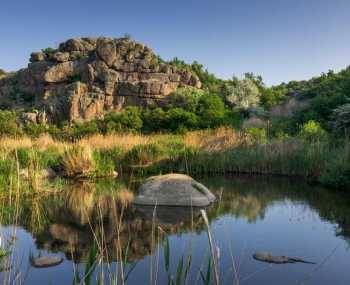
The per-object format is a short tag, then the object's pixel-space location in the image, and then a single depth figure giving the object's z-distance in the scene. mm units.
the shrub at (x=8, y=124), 25641
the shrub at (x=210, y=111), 26547
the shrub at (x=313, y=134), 12823
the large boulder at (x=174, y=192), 7457
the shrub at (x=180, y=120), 26047
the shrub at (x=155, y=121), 27953
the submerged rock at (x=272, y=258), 4557
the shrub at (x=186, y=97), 30709
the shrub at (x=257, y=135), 12789
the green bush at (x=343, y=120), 11840
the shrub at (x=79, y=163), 11250
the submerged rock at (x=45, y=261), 4516
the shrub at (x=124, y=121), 28606
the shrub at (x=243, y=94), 34188
